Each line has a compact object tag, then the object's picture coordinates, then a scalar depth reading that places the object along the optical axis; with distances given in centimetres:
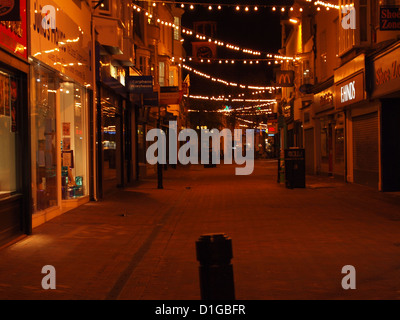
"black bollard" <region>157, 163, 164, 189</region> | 2103
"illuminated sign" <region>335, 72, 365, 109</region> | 1866
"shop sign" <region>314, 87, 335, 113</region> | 2466
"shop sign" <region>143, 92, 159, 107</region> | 2576
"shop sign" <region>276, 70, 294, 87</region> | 3447
